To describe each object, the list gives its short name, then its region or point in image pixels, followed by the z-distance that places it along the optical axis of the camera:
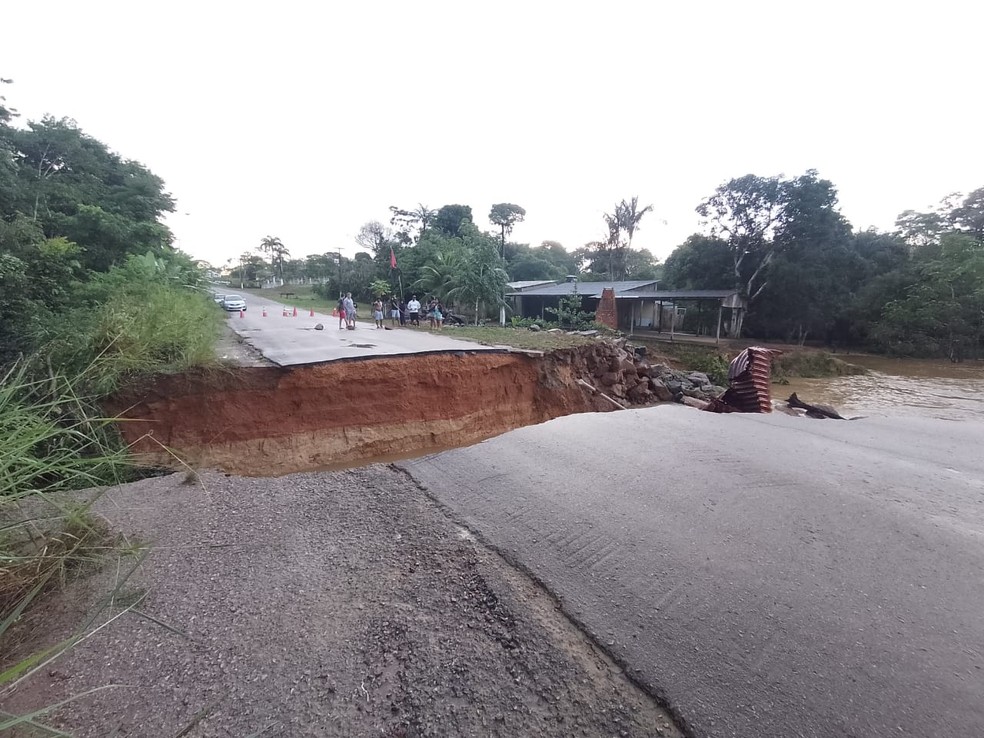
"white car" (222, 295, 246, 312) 23.97
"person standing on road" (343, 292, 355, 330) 14.62
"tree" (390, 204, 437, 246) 38.62
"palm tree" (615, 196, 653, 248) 34.94
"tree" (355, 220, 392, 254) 40.44
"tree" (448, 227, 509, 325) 19.42
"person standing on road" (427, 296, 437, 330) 17.80
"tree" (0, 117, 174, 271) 14.25
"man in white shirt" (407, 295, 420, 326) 18.48
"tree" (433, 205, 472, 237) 36.91
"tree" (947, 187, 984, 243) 21.72
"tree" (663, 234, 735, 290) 25.60
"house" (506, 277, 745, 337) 25.70
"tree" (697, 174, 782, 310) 23.52
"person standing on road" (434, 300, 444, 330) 17.14
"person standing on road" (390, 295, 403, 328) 18.87
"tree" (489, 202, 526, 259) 42.41
